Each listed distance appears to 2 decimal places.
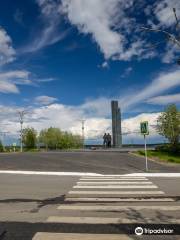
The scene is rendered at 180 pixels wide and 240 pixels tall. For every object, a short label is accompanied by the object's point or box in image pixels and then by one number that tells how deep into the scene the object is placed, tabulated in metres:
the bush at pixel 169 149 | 22.88
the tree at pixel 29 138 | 43.75
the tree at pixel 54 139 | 52.66
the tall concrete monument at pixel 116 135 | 43.06
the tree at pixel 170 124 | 25.76
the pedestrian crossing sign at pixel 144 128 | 11.48
